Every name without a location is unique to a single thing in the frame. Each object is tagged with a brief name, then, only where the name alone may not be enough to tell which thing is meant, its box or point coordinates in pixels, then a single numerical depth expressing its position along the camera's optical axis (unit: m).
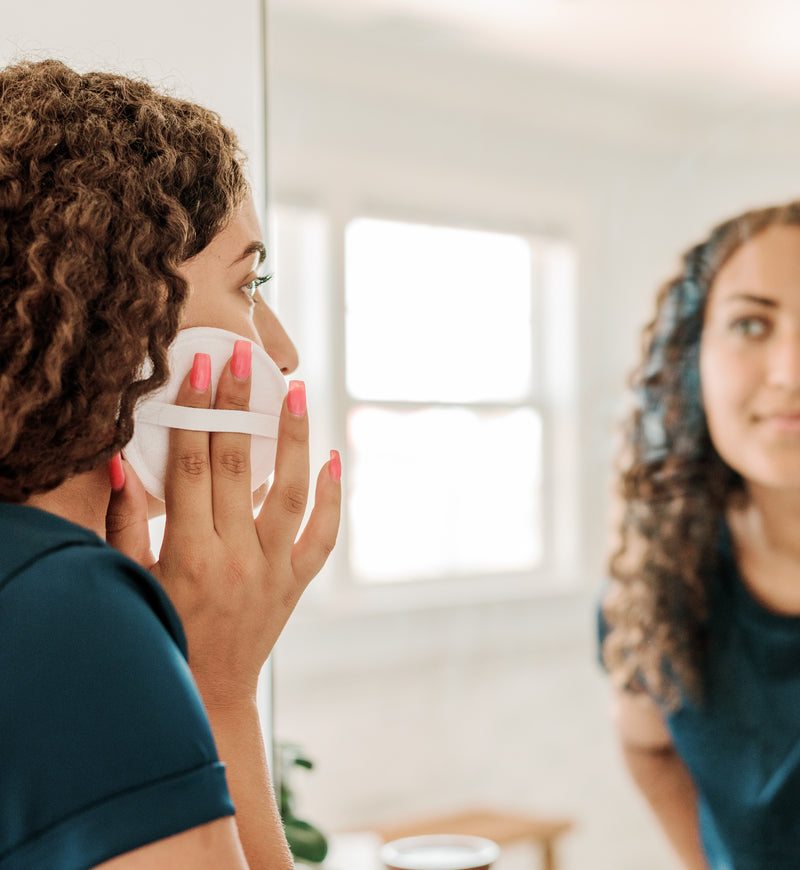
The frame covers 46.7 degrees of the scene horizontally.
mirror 0.93
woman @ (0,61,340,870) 0.42
